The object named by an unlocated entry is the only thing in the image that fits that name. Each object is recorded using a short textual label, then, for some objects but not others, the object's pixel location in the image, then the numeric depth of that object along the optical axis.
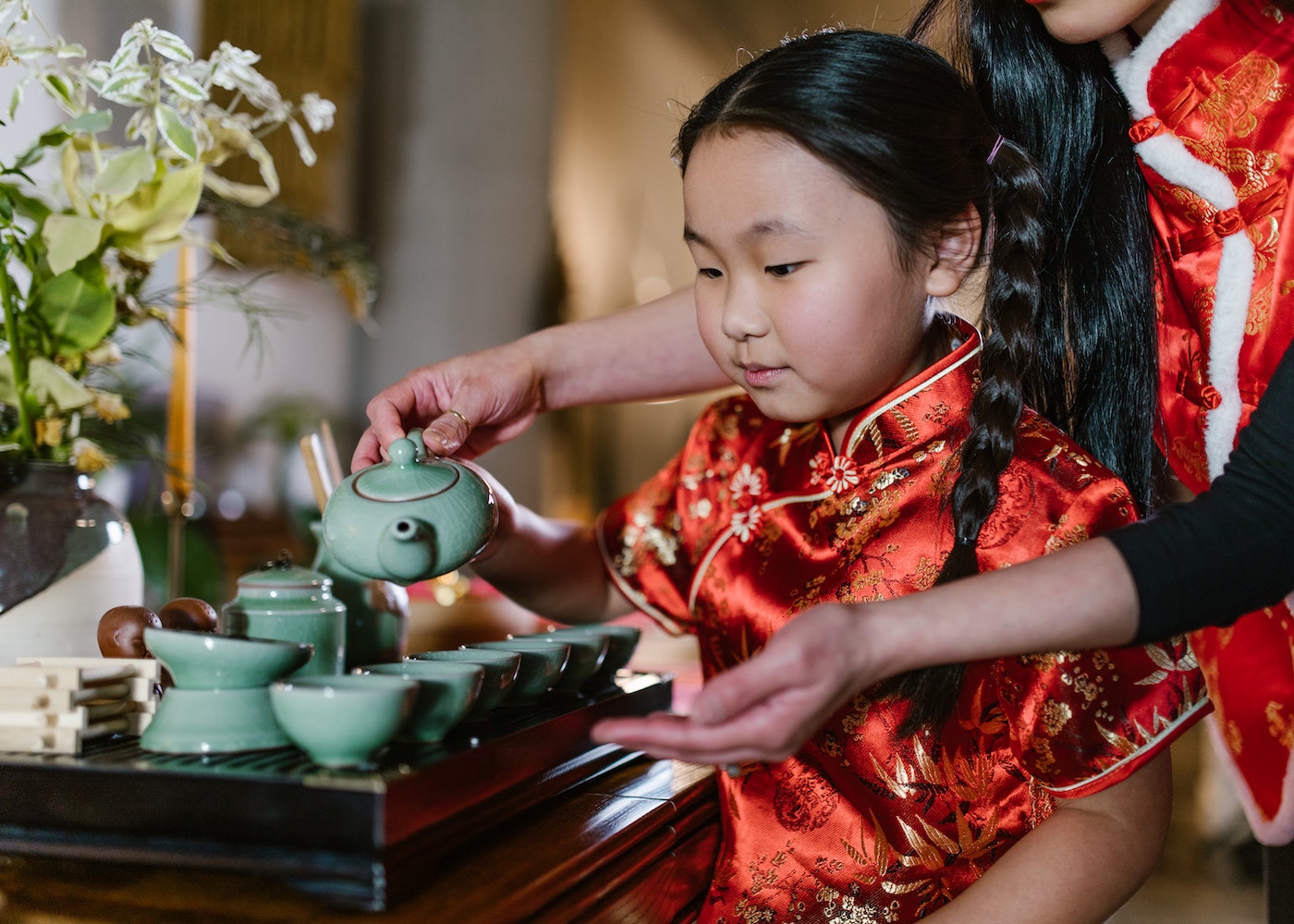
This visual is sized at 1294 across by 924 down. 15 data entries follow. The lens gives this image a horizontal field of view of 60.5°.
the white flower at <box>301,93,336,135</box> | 1.20
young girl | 0.85
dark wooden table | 0.63
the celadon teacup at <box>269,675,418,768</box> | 0.66
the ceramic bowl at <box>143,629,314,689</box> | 0.71
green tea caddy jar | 0.87
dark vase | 1.00
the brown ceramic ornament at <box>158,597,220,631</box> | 0.94
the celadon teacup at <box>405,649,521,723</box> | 0.85
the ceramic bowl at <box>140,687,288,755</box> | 0.72
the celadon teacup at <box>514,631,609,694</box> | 1.04
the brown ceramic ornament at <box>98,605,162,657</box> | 0.90
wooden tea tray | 0.64
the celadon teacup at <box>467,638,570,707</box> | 0.92
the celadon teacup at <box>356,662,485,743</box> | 0.75
